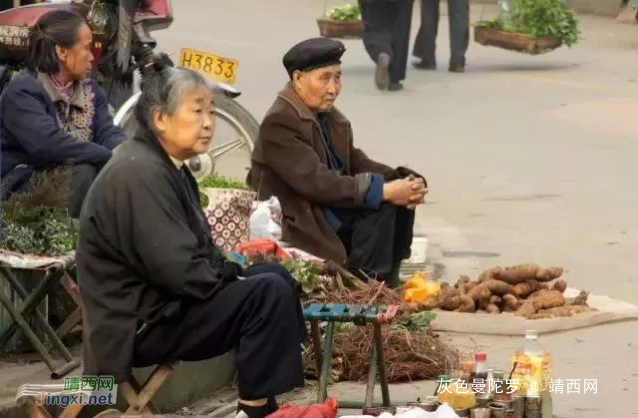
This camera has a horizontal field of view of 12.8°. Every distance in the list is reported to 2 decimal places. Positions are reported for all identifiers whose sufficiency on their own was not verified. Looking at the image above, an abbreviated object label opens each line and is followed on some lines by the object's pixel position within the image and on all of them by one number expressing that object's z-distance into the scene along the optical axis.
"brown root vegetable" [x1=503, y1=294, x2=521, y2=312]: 12.66
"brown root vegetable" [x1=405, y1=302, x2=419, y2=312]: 12.24
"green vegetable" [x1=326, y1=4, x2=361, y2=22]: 30.05
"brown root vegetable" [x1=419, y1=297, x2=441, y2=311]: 12.52
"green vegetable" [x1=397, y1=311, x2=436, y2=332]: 11.68
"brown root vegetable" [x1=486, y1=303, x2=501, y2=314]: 12.54
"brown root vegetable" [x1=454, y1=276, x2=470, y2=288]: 13.05
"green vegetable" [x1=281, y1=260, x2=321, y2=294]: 11.66
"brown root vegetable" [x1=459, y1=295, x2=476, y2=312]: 12.57
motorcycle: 15.24
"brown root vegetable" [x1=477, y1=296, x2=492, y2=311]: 12.66
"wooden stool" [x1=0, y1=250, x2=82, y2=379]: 10.67
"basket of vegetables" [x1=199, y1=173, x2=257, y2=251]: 12.49
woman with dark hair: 12.01
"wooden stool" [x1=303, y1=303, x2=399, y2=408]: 9.55
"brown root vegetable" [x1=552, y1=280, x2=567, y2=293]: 12.85
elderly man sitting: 12.17
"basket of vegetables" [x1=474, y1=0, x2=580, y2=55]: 27.65
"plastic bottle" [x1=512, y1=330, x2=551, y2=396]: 9.54
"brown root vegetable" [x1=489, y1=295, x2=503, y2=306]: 12.66
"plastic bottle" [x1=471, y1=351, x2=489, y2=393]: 9.63
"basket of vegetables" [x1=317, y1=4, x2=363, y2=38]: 30.02
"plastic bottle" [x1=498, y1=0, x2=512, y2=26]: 27.99
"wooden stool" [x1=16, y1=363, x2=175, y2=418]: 8.57
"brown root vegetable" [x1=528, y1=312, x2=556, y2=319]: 12.44
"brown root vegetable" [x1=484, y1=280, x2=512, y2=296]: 12.66
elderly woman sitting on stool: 8.57
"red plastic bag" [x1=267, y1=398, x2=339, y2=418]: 8.37
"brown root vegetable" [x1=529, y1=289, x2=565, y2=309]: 12.61
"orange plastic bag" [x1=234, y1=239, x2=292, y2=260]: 11.94
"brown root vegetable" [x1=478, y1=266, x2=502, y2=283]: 12.83
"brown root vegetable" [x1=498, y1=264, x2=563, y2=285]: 12.70
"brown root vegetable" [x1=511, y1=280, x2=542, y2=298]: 12.76
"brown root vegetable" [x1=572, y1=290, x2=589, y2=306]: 12.85
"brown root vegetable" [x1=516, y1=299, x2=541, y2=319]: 12.46
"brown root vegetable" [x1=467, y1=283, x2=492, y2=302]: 12.64
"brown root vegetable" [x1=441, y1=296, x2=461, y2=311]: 12.60
